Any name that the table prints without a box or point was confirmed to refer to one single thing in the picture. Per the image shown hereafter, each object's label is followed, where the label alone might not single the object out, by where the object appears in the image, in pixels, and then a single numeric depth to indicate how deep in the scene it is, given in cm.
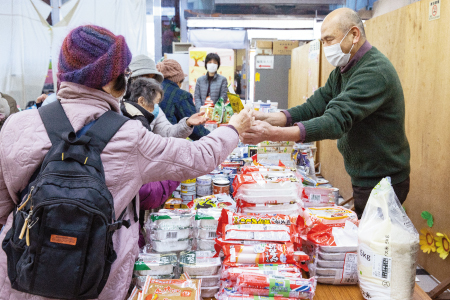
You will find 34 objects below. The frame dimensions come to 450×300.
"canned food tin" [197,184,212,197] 254
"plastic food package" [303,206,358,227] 167
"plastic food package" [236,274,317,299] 138
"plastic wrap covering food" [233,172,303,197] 193
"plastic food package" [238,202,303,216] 191
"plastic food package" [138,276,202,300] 134
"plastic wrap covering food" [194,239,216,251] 169
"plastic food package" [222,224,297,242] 155
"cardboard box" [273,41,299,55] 880
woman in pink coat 119
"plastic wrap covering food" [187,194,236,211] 198
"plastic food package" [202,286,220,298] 149
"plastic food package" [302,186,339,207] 224
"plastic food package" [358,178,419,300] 131
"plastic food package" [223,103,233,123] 371
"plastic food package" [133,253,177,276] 147
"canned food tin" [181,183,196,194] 256
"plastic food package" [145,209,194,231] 163
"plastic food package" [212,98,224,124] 386
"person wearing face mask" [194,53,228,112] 664
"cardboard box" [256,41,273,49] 905
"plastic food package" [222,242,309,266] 150
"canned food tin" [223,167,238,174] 290
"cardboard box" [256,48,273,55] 888
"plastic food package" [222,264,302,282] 143
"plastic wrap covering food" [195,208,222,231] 169
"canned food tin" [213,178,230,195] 241
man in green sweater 194
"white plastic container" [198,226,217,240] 169
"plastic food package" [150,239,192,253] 162
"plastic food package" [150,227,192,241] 162
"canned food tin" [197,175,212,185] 254
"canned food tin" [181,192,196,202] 257
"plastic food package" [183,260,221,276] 149
